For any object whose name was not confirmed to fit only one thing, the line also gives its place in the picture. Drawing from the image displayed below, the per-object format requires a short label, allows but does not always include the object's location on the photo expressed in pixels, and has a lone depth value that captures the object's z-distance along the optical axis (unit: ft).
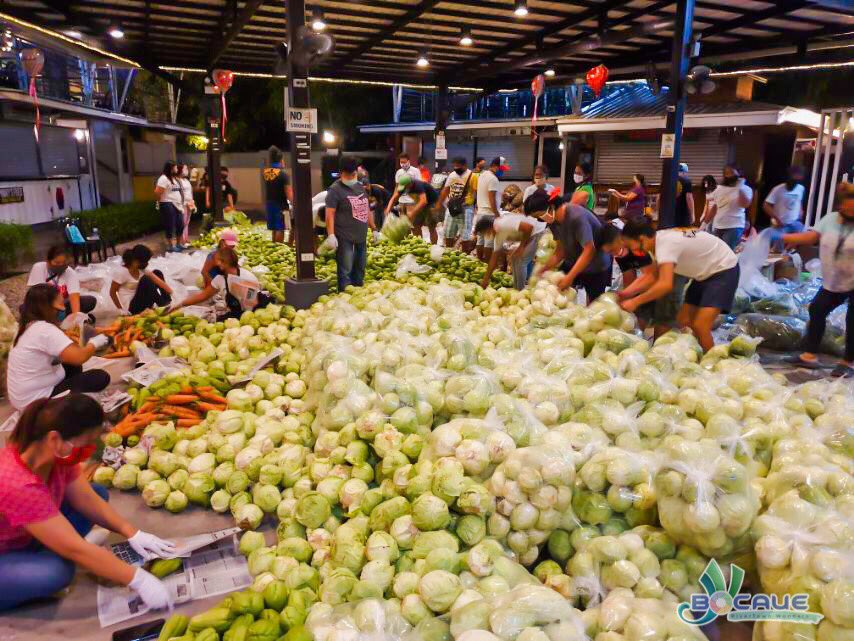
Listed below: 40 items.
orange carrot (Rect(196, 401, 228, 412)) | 14.35
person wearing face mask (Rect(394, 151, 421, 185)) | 39.40
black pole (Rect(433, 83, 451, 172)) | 46.16
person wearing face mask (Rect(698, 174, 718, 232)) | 36.73
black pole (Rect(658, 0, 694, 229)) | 26.53
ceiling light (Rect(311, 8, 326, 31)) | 27.86
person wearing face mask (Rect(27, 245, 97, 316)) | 18.89
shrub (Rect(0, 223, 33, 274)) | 33.24
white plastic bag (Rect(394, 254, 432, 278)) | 26.68
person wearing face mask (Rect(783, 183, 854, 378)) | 18.72
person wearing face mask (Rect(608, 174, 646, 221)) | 33.78
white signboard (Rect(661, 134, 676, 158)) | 27.27
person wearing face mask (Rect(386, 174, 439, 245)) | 34.06
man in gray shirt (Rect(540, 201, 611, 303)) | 19.90
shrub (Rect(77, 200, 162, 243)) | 43.93
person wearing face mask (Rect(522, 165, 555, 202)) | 28.67
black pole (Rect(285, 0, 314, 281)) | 21.85
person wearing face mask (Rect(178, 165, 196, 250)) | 40.55
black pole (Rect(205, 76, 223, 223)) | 45.96
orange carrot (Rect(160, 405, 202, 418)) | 14.14
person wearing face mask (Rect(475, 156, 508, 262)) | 30.76
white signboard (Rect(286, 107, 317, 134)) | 22.16
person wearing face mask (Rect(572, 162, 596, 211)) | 30.30
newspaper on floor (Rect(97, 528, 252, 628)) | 9.10
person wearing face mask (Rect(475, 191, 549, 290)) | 23.47
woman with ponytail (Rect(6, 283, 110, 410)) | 13.55
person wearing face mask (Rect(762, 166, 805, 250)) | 28.48
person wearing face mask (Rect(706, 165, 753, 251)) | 30.14
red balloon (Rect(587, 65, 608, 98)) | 35.73
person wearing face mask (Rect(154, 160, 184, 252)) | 38.32
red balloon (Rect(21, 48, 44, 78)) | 30.53
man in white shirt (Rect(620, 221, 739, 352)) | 16.49
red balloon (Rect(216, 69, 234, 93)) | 40.96
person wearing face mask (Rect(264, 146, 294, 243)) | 37.70
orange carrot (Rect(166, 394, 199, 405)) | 14.51
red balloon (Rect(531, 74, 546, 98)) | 38.96
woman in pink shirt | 8.41
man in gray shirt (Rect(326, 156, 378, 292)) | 24.04
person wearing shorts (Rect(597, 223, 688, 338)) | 19.57
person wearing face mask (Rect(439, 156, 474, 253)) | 35.91
